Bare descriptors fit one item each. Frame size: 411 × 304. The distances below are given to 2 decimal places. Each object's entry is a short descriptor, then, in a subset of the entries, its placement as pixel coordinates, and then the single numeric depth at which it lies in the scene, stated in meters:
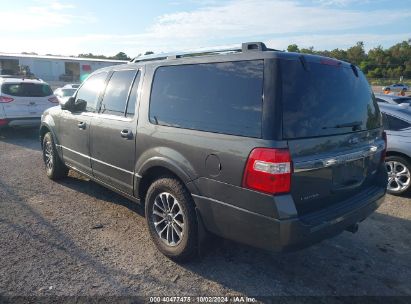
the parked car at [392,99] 8.28
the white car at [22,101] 9.44
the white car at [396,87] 39.28
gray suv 2.57
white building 44.12
